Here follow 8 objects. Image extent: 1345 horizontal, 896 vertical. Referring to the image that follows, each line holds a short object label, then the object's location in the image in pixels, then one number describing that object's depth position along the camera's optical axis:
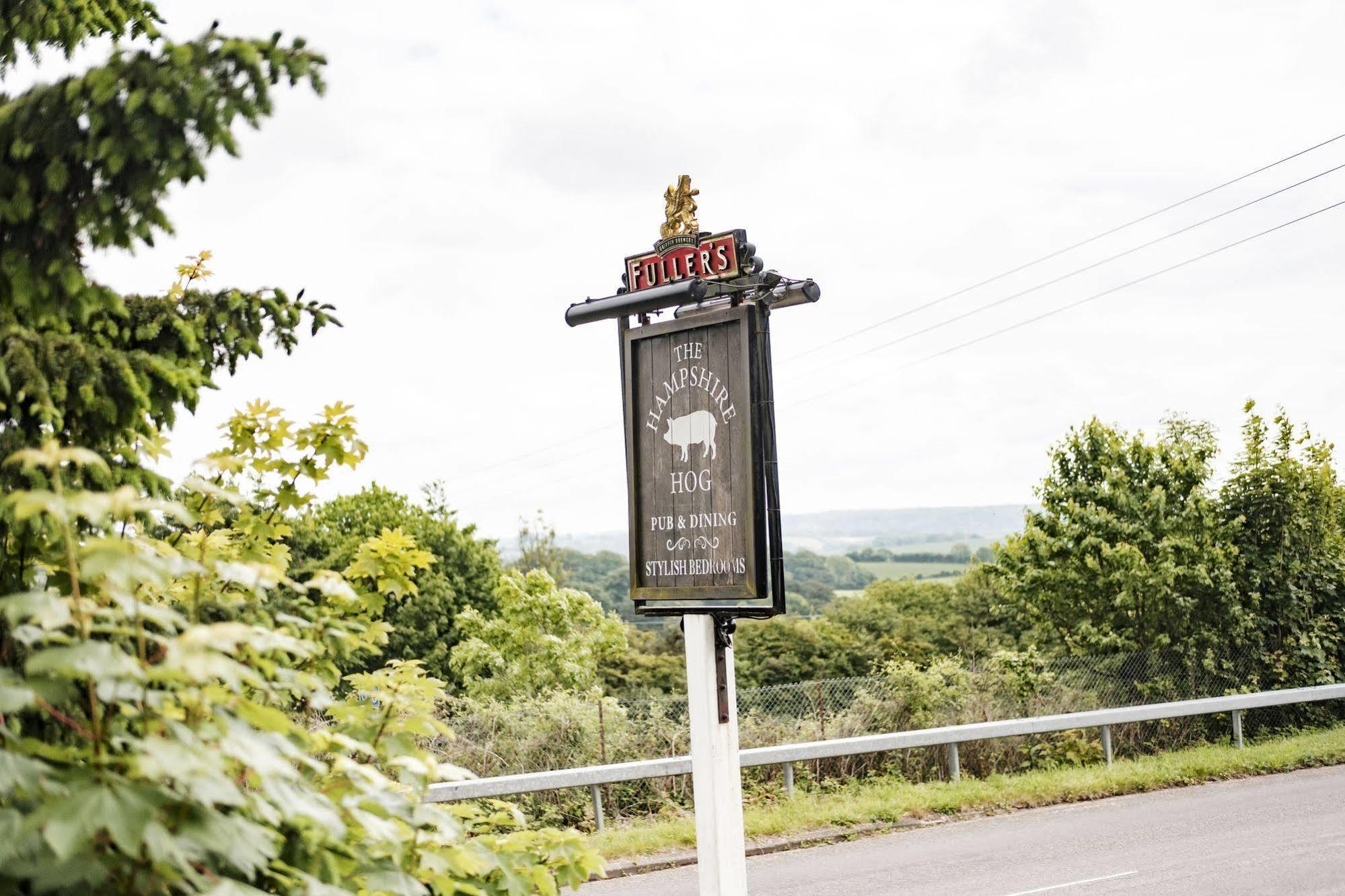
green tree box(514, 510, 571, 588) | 47.62
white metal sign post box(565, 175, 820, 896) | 5.84
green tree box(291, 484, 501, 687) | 41.66
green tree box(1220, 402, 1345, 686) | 16.95
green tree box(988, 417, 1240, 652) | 17.28
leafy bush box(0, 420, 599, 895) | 1.90
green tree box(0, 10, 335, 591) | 2.44
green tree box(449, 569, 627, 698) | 21.03
